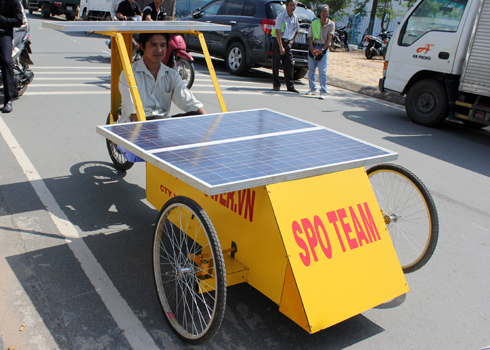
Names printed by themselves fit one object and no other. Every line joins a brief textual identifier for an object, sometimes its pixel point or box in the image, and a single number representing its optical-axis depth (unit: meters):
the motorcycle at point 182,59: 9.42
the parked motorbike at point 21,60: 7.78
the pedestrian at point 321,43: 10.50
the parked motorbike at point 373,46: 18.61
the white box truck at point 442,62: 7.75
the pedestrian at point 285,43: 10.66
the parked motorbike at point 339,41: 21.03
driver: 4.51
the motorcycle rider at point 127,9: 11.56
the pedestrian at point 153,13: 9.43
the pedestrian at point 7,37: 6.94
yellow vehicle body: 2.79
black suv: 11.96
